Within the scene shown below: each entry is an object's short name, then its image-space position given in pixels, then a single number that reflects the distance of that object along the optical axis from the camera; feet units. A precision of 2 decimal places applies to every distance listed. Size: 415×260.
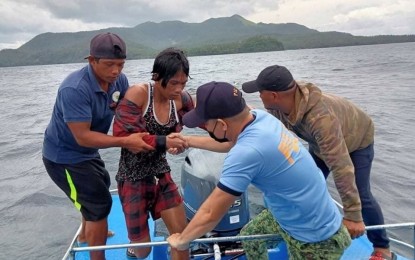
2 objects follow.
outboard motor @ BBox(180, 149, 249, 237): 12.71
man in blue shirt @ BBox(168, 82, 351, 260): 7.03
